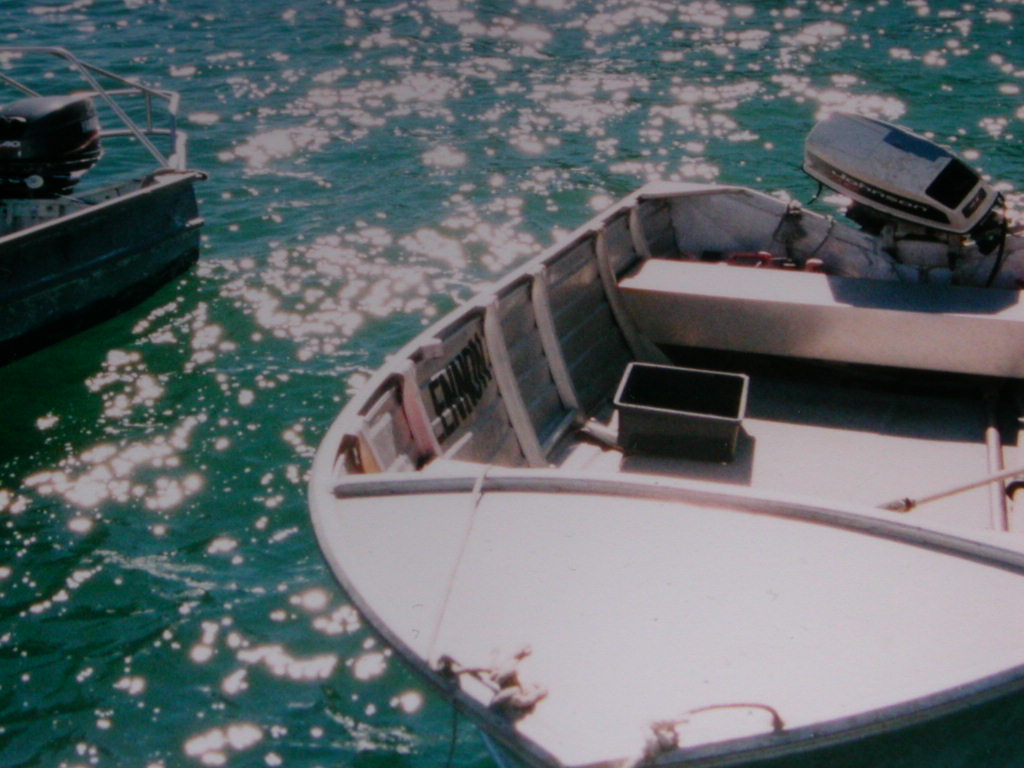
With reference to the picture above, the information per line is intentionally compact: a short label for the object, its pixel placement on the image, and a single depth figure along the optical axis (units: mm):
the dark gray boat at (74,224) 9375
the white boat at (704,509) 3150
